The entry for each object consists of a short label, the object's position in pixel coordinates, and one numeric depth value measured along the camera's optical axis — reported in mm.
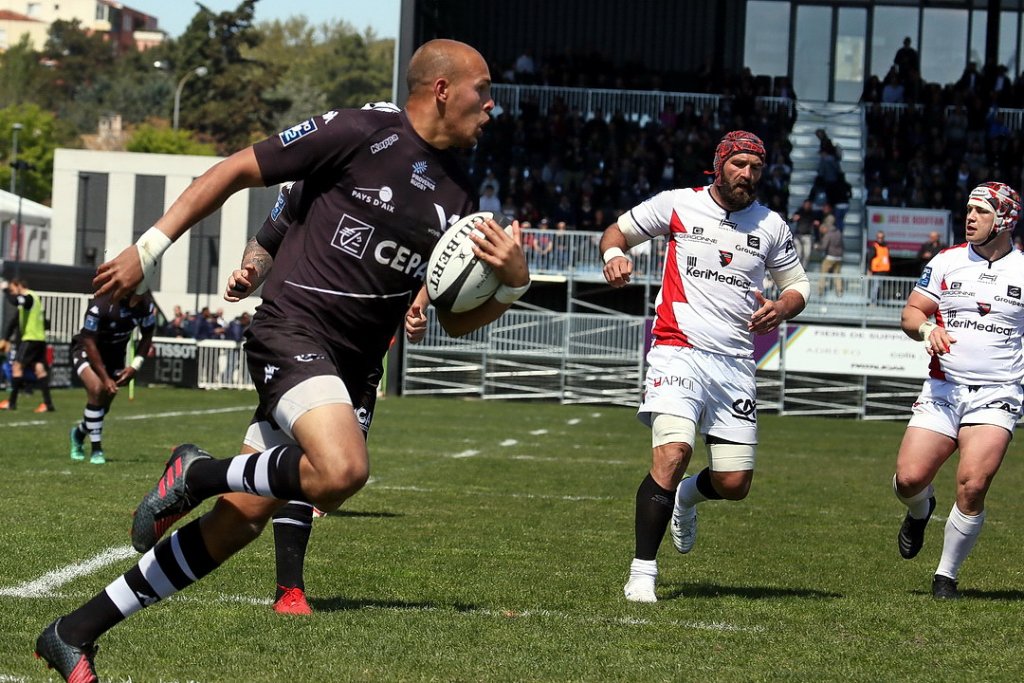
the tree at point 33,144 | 84875
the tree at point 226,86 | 100438
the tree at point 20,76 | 104000
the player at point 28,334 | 24031
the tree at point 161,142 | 82938
